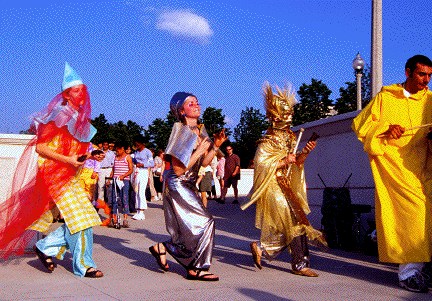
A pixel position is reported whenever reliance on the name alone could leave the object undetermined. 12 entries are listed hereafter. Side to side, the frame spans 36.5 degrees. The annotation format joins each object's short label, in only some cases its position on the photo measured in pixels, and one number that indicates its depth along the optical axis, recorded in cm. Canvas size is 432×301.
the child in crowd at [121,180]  1236
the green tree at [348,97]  3175
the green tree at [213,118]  3531
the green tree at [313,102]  3206
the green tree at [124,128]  4352
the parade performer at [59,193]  667
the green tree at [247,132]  3606
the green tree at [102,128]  4511
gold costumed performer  714
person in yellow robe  626
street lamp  1460
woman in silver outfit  669
